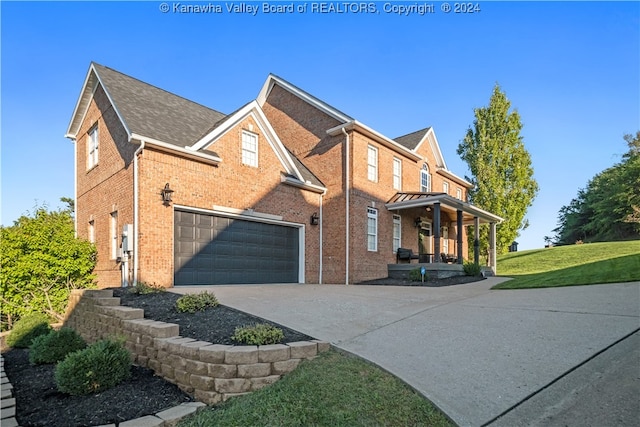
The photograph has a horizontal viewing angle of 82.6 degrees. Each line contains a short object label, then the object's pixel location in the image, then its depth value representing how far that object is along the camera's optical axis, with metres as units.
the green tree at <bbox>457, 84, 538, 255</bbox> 24.02
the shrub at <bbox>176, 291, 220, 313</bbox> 6.95
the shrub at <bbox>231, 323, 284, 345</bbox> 5.16
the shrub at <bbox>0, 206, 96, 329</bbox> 9.88
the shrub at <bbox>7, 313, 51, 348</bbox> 8.52
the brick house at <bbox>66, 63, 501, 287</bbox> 10.55
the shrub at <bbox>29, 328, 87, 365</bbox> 6.85
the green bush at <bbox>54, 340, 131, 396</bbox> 4.90
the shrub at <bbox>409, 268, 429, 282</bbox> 14.52
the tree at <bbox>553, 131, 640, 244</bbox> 32.00
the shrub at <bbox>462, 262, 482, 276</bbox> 15.80
